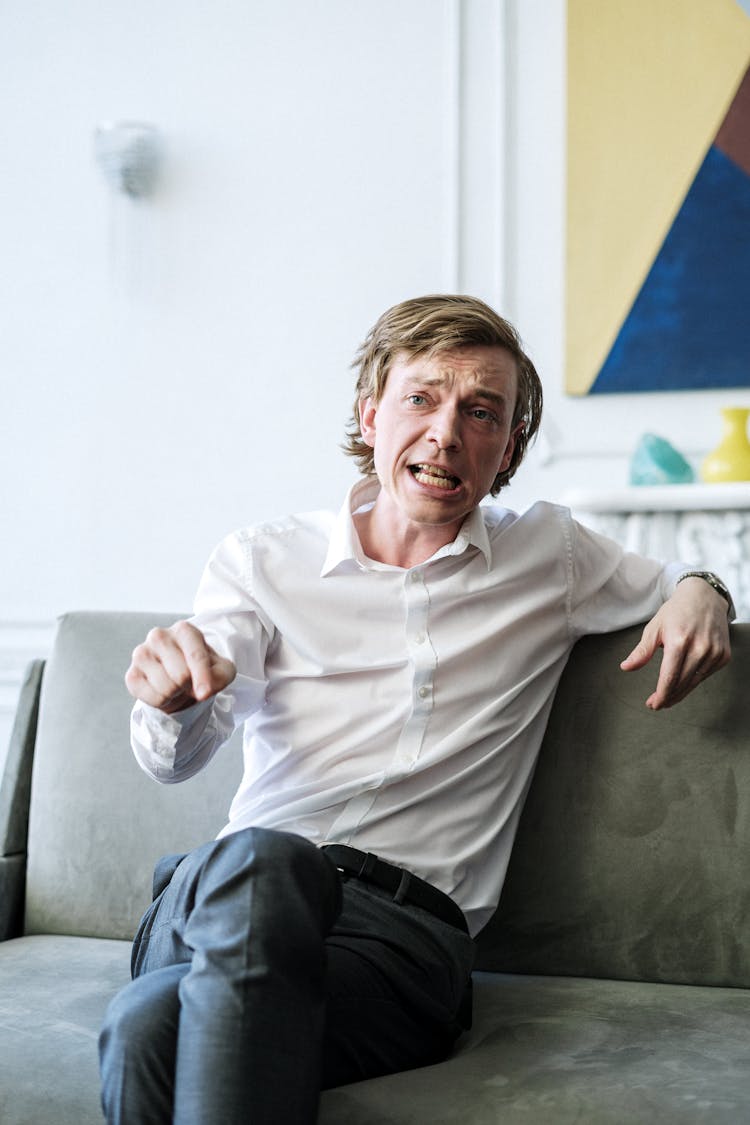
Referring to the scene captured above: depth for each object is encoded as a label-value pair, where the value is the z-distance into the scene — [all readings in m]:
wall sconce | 3.41
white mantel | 2.75
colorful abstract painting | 2.98
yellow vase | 2.79
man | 1.32
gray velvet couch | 1.26
